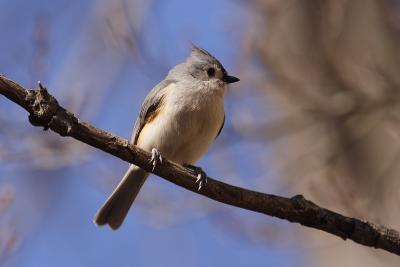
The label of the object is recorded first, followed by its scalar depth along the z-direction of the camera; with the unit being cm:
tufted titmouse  768
